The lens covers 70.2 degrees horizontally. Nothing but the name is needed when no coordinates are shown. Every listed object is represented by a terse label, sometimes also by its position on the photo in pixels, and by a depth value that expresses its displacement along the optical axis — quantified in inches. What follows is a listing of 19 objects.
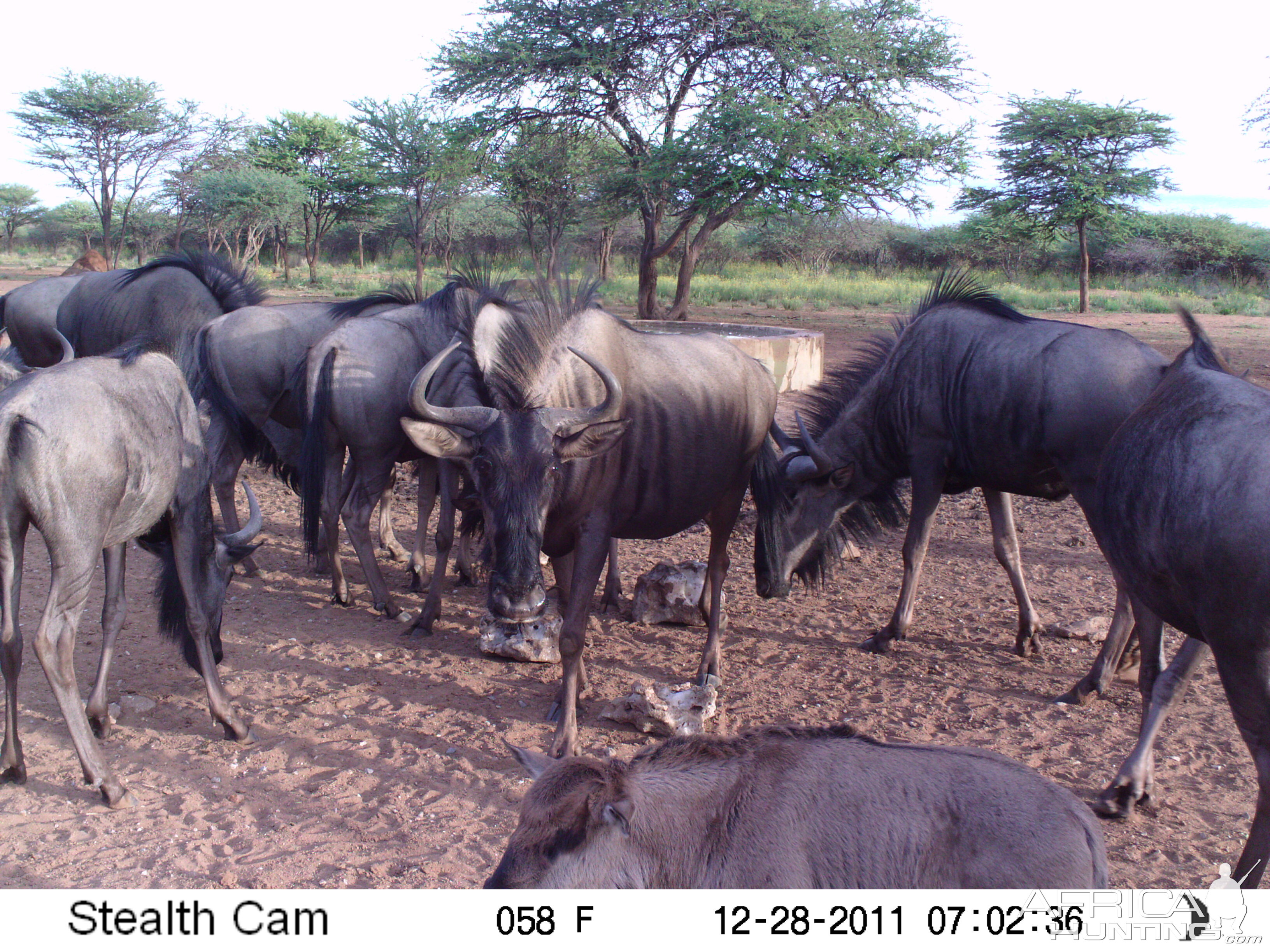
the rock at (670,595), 234.8
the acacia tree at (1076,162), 1022.4
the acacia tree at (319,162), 1402.6
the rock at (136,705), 181.2
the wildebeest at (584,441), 156.9
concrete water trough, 460.4
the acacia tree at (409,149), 1135.6
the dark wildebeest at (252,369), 266.2
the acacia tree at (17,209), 2059.5
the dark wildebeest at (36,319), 391.2
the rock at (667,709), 171.8
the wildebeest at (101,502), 139.7
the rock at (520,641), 211.6
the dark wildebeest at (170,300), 309.6
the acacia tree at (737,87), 724.0
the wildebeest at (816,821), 82.3
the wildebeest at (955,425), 195.3
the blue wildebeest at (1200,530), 114.5
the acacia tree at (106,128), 1213.7
